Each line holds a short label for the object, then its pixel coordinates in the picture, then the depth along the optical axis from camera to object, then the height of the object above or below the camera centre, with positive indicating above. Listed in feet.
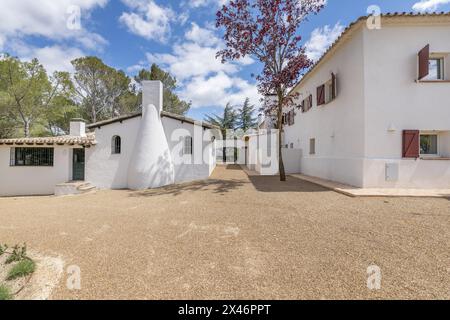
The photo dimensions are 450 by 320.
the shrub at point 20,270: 10.58 -5.52
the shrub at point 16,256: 12.05 -5.47
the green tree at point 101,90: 71.56 +26.80
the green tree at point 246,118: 107.86 +23.21
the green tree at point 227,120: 106.83 +22.27
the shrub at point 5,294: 8.90 -5.70
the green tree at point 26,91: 53.57 +19.48
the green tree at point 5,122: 53.36 +11.14
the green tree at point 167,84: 87.30 +34.10
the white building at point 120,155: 37.06 +1.34
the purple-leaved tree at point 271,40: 34.19 +20.63
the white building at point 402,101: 26.99 +8.23
